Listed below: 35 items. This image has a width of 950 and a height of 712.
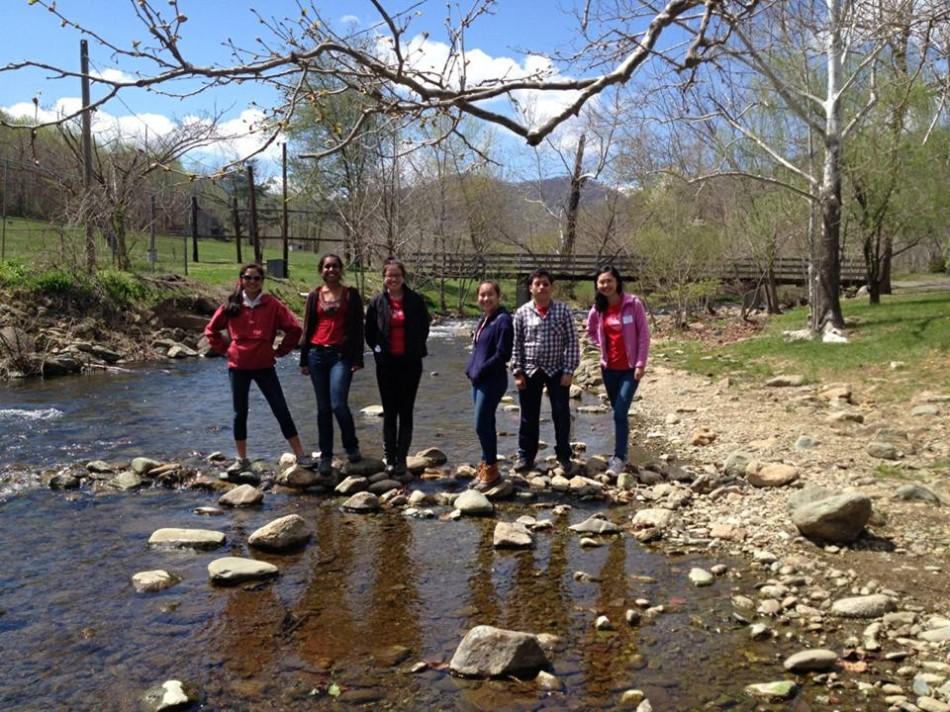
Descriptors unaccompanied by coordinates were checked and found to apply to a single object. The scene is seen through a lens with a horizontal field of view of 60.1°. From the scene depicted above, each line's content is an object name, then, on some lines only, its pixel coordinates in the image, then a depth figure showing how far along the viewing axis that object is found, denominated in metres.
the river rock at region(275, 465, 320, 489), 7.81
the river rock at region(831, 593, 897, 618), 4.84
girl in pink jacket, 7.86
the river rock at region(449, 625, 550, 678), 4.27
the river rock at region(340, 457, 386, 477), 8.05
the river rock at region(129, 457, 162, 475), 8.21
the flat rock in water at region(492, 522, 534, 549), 6.27
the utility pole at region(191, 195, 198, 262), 36.31
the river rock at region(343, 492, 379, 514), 7.19
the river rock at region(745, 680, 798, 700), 4.02
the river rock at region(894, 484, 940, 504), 6.63
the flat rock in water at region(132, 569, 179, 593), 5.45
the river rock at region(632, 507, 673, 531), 6.64
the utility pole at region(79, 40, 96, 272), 20.08
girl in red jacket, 7.94
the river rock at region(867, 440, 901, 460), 8.00
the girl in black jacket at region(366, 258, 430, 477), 7.70
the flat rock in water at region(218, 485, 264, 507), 7.35
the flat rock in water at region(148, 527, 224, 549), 6.27
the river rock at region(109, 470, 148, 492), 7.88
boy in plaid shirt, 7.84
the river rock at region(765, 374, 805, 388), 12.78
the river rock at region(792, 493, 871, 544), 5.87
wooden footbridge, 29.94
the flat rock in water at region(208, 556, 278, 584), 5.54
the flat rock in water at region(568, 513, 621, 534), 6.57
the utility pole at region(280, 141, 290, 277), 31.47
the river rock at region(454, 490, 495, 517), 7.08
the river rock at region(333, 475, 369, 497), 7.64
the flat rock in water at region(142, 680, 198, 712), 3.98
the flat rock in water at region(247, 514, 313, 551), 6.17
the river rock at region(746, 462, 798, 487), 7.38
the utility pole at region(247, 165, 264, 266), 33.72
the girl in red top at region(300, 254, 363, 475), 7.77
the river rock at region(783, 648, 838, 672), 4.24
